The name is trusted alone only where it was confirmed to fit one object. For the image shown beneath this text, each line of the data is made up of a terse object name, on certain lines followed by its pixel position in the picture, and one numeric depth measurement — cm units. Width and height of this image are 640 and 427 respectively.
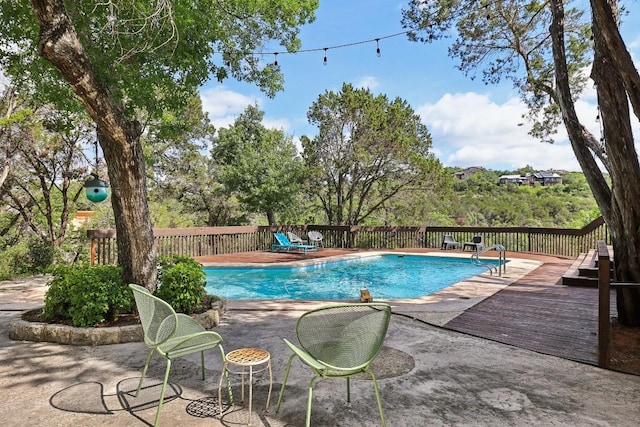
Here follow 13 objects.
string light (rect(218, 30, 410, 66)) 695
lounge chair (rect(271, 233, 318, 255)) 1170
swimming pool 800
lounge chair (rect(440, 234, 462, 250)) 1169
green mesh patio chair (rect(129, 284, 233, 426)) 224
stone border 336
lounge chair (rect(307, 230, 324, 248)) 1276
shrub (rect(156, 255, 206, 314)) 385
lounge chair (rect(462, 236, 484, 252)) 1062
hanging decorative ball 536
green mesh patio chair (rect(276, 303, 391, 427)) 197
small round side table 215
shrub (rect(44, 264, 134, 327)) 348
